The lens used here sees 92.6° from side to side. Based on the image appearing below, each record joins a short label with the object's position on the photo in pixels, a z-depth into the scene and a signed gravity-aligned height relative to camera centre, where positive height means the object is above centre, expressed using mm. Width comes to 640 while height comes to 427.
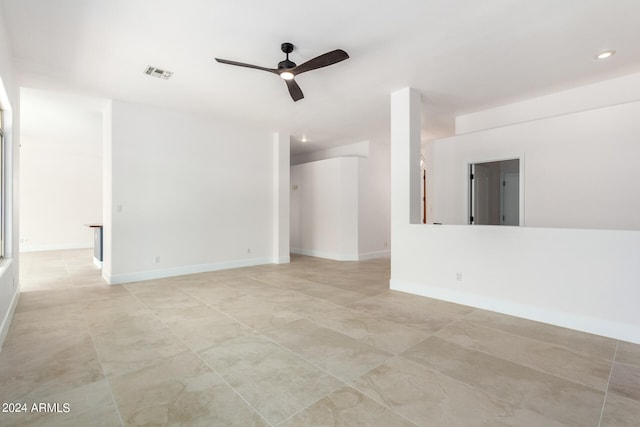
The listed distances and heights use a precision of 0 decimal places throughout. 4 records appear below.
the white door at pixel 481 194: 6023 +384
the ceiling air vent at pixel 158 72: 3891 +1820
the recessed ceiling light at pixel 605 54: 3438 +1820
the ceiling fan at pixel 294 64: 3008 +1551
